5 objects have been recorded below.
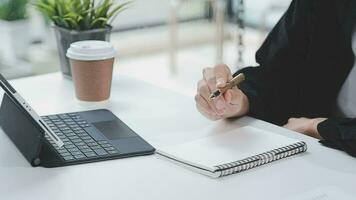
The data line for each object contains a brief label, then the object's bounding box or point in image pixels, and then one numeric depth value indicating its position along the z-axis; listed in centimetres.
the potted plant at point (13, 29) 244
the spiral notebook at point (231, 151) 96
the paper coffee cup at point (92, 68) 125
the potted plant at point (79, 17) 138
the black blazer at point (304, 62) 130
